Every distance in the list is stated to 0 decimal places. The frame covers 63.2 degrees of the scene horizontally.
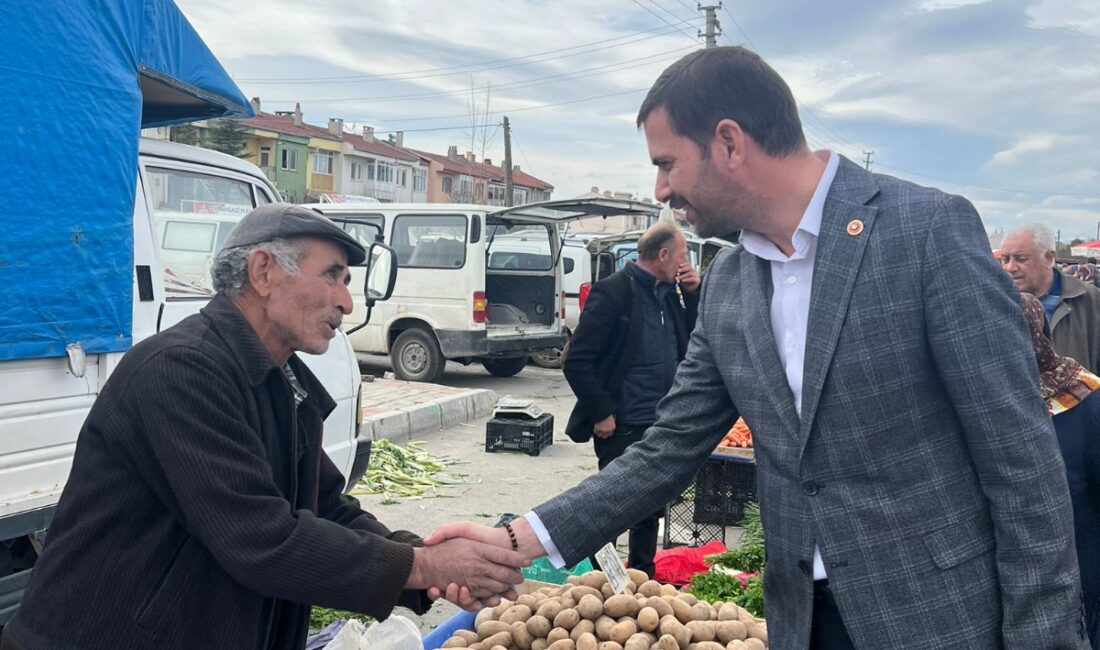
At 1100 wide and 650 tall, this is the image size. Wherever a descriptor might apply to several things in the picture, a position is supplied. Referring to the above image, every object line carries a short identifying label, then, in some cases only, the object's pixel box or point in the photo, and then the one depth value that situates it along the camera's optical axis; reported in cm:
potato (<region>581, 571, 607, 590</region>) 405
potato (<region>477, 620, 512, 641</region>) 396
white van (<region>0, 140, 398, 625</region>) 348
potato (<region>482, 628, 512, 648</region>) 382
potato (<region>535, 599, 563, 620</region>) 394
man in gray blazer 167
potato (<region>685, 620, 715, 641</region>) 379
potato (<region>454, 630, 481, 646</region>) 392
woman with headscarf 310
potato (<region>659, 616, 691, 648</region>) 370
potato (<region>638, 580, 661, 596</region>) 409
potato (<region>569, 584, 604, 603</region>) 396
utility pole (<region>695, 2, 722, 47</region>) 2986
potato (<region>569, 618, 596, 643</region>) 375
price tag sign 338
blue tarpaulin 340
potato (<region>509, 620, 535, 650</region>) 386
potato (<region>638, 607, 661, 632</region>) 376
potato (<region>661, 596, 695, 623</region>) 394
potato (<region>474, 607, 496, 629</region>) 407
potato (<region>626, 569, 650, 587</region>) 423
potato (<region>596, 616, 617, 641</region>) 374
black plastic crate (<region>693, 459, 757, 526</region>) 595
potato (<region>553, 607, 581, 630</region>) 381
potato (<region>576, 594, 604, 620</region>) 385
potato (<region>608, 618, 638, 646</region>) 369
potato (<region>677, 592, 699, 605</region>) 408
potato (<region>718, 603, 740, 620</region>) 401
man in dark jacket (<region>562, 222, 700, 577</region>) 540
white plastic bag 362
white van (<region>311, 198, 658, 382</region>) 1218
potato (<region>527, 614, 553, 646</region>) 384
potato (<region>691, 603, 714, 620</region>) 397
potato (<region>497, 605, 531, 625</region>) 401
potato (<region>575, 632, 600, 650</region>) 363
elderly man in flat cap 199
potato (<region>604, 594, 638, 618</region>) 383
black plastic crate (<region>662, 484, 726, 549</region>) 614
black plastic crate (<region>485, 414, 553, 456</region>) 933
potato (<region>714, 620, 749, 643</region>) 383
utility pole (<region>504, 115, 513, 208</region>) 4300
